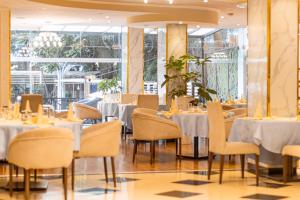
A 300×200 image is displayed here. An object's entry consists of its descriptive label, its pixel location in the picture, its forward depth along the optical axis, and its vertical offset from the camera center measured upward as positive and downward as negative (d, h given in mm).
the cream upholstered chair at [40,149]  6512 -657
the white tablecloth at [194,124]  10547 -655
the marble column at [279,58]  8883 +368
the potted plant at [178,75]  15334 +238
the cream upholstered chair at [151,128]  10344 -704
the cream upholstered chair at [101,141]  7789 -692
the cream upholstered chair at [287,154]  7957 -874
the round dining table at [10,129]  7172 -497
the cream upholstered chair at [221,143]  8141 -755
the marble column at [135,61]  19406 +715
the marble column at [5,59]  13930 +563
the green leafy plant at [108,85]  20453 -13
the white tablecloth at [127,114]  14828 -682
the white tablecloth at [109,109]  16094 -625
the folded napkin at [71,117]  7975 -409
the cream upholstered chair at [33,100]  11109 -269
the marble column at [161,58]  18694 +794
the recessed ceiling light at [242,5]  13698 +1732
